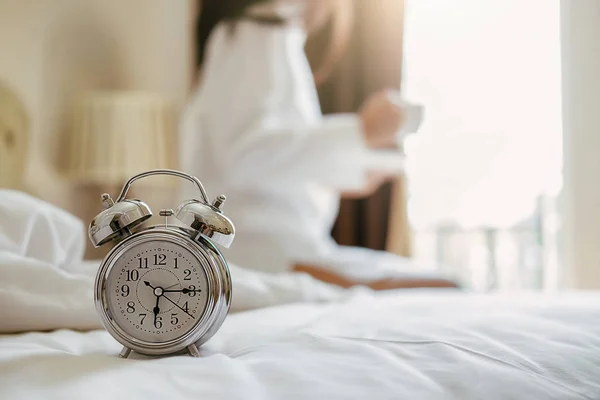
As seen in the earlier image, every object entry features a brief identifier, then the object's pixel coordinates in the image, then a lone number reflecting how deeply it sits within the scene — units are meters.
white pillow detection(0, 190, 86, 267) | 0.75
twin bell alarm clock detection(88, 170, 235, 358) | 0.62
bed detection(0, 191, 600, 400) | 0.46
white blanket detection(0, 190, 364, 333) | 0.69
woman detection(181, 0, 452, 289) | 1.80
